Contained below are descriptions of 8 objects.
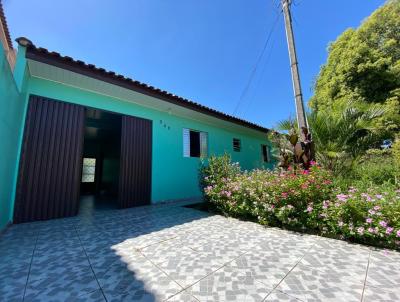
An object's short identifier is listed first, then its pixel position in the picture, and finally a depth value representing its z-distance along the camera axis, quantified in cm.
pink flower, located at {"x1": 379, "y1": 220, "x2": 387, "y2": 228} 266
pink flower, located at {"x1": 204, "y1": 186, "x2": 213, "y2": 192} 546
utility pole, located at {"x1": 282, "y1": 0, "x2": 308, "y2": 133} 491
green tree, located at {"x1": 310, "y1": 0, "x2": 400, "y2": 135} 901
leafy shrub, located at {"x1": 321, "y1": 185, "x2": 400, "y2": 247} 271
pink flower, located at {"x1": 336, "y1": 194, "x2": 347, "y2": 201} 313
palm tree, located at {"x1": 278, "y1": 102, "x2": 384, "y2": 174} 524
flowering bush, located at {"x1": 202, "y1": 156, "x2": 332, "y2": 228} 365
